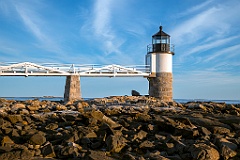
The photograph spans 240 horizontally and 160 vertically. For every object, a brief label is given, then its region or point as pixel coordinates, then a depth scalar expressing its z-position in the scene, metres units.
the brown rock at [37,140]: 6.13
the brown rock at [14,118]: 8.63
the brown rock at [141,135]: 6.60
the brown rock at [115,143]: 5.85
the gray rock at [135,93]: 23.23
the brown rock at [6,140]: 6.12
